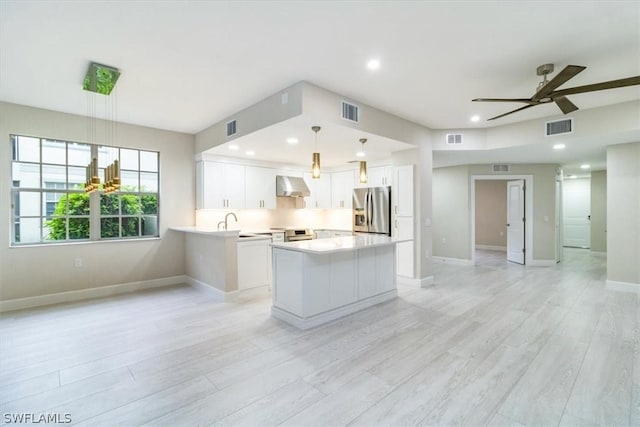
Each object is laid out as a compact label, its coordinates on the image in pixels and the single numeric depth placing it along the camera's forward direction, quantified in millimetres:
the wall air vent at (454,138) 5457
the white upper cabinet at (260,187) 5957
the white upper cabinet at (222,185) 5457
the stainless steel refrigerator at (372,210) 5785
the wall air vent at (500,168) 7316
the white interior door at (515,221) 7371
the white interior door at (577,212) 9344
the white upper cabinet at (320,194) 7168
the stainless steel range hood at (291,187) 6352
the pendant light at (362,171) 3763
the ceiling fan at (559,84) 2404
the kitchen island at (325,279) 3461
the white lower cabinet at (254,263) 4688
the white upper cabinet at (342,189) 6809
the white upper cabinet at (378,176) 5992
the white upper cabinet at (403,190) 5289
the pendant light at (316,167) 3453
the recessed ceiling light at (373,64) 2947
